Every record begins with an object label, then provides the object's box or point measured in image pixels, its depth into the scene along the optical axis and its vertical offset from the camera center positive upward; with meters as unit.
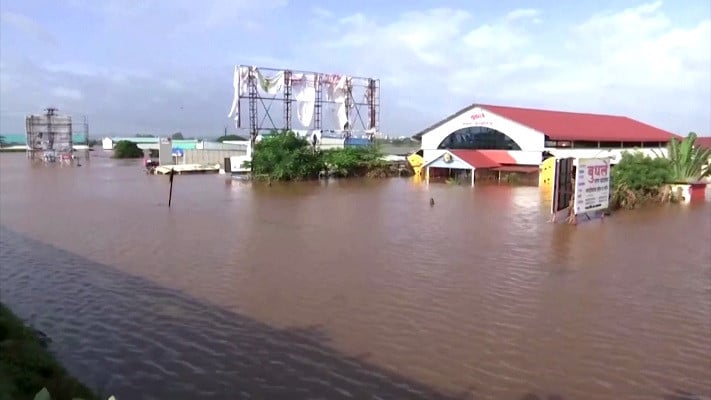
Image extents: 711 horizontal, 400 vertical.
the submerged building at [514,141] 35.72 +0.80
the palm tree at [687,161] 25.52 -0.26
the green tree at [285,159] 33.16 -0.29
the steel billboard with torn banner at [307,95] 40.25 +4.06
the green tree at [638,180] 22.14 -0.93
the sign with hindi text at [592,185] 17.45 -0.87
